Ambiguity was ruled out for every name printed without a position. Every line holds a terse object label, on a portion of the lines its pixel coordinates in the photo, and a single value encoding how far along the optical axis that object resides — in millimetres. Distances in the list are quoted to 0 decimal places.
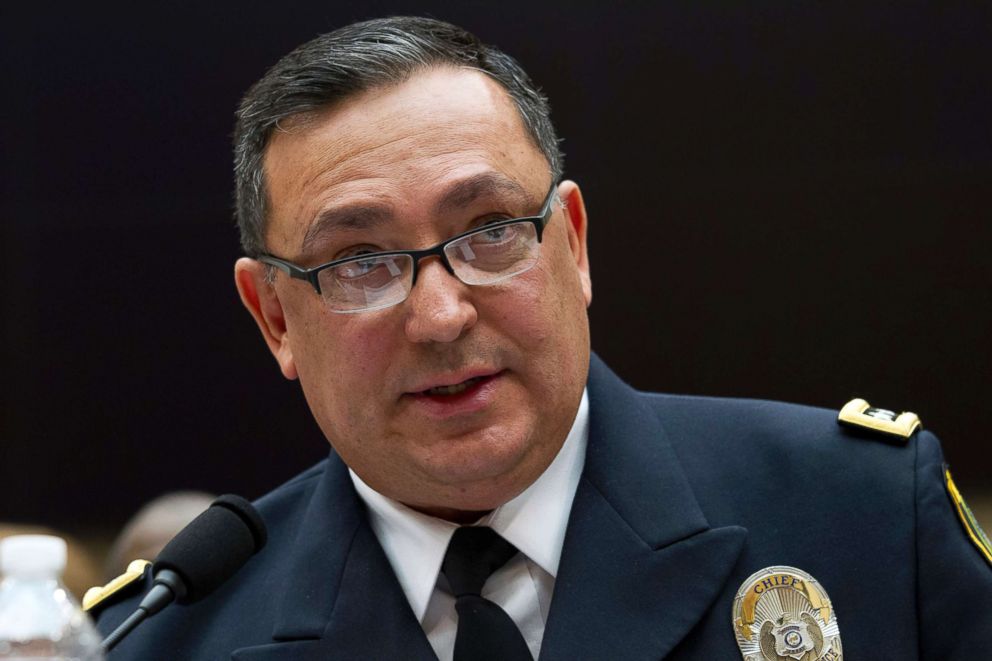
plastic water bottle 2878
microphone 3021
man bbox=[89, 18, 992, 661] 3062
